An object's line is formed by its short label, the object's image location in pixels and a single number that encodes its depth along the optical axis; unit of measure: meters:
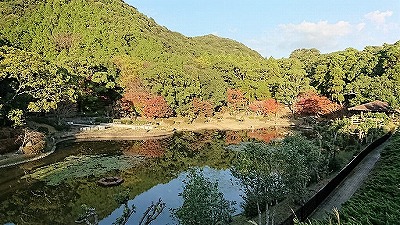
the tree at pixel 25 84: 25.53
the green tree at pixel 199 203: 10.18
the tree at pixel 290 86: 51.68
